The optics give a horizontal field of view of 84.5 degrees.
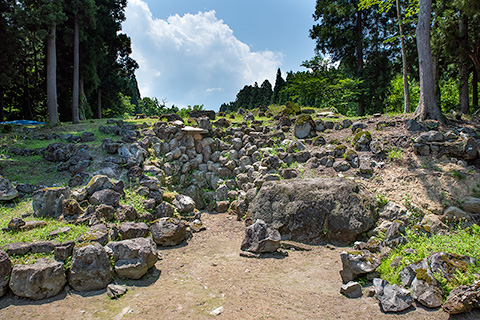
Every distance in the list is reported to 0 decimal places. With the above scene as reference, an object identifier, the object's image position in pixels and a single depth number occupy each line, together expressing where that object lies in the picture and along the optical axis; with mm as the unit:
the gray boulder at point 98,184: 6289
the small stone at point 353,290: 3691
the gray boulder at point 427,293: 3197
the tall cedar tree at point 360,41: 17359
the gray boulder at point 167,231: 5871
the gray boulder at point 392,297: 3252
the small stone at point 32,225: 4984
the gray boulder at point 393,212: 5949
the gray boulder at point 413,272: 3467
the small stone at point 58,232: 4754
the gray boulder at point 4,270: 3787
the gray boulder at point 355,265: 4012
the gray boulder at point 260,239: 5383
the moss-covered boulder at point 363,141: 8254
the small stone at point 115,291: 3840
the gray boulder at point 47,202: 5586
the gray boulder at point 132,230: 5348
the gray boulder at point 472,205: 5730
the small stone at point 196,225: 7012
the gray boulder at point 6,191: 5961
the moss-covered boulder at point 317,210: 5816
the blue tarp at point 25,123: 14219
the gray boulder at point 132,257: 4313
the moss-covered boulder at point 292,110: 12242
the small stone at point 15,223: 4883
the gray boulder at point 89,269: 4031
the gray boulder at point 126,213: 5979
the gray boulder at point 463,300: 2975
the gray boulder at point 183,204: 7707
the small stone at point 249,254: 5242
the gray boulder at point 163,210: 6983
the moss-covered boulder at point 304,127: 9839
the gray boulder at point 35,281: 3770
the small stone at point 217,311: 3309
